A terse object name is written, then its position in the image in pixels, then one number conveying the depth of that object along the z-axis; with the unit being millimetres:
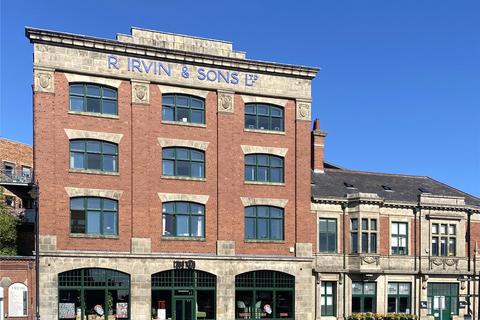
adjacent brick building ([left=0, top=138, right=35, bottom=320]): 33938
